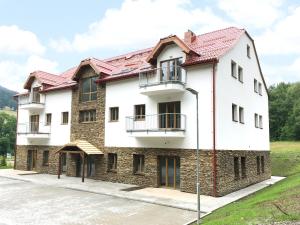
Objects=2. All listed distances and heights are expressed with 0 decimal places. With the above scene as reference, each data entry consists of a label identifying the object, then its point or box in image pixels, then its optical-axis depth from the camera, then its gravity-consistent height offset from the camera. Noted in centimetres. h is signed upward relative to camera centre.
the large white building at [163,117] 1697 +154
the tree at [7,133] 7375 +145
